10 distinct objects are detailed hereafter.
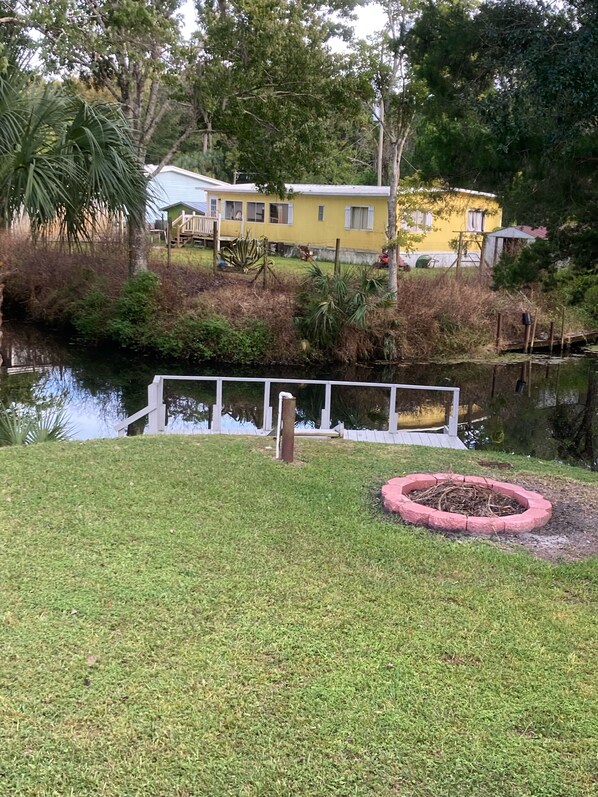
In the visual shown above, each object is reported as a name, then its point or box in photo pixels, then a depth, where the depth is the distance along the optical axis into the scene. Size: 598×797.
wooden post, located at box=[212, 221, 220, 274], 22.24
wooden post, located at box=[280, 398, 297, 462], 7.34
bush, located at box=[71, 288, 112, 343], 21.52
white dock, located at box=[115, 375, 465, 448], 10.51
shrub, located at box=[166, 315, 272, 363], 19.83
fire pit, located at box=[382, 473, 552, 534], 5.66
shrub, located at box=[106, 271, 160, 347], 20.58
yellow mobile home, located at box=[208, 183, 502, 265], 31.53
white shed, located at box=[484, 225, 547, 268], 26.02
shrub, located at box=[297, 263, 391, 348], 19.75
